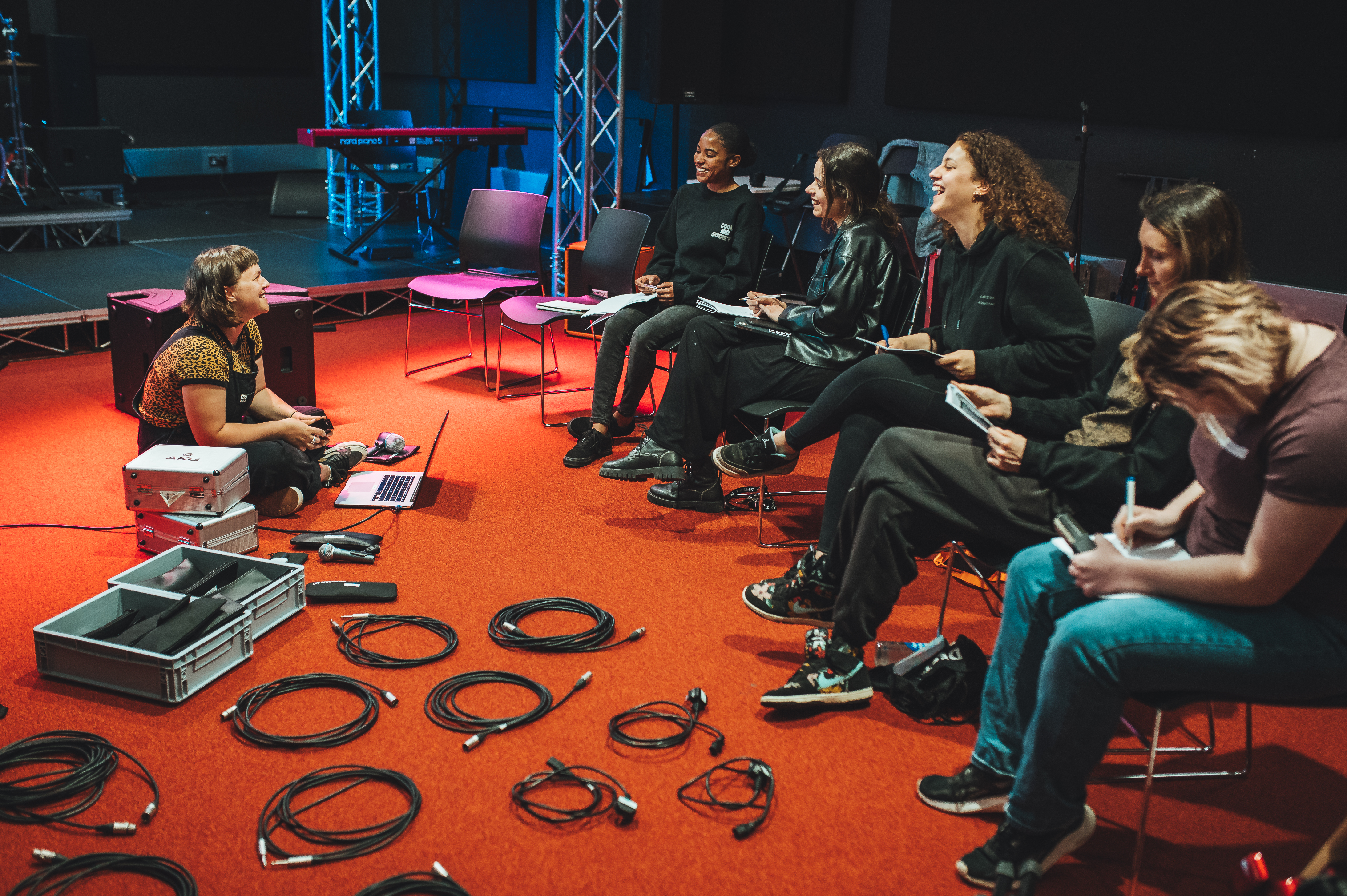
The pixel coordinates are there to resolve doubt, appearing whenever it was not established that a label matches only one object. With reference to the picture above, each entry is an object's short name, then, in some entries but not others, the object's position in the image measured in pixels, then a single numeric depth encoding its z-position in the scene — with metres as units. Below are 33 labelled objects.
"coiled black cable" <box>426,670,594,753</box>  2.49
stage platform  5.68
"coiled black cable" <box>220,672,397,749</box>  2.41
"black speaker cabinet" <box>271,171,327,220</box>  9.43
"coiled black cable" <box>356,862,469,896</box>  1.96
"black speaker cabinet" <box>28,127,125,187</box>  8.25
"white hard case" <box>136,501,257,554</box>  3.22
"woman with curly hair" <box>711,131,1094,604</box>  2.86
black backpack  2.59
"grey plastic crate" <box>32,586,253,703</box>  2.52
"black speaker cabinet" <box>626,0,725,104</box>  7.11
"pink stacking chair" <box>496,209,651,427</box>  5.01
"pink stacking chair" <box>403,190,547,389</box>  5.30
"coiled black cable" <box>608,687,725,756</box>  2.44
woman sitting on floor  3.36
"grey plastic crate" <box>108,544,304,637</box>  2.84
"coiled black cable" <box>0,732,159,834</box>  2.15
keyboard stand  7.38
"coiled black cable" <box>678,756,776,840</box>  2.18
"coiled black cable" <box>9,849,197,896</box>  1.95
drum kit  8.19
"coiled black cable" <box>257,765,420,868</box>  2.07
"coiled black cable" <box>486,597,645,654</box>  2.86
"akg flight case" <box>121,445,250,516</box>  3.19
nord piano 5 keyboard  7.09
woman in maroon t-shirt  1.68
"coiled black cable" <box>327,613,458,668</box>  2.77
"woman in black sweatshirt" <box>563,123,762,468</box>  4.36
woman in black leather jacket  3.51
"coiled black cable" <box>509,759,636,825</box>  2.20
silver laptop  3.78
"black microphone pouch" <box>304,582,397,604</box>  3.07
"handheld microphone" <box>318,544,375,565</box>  3.30
